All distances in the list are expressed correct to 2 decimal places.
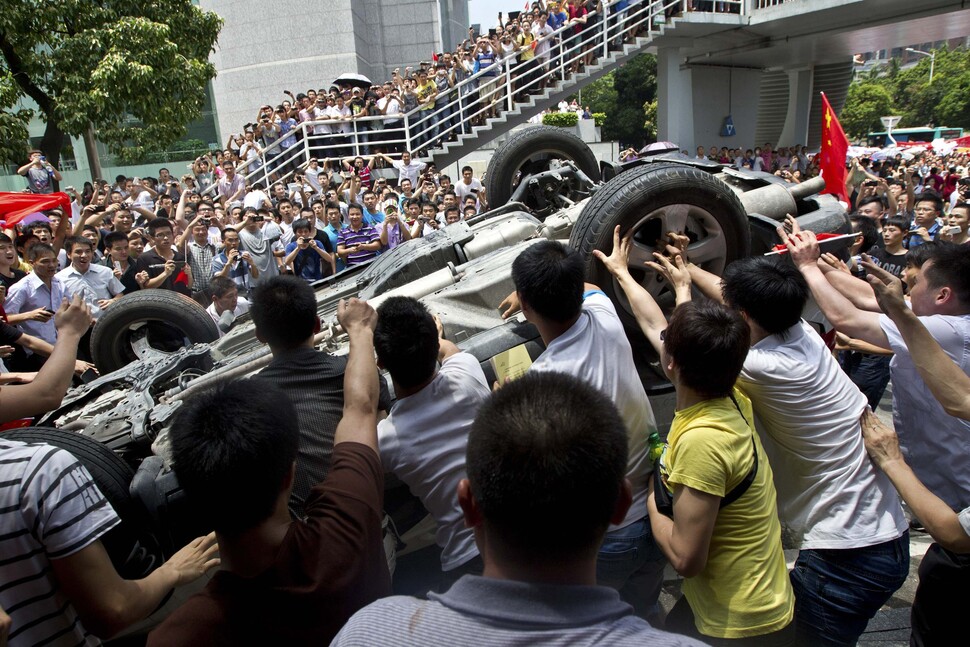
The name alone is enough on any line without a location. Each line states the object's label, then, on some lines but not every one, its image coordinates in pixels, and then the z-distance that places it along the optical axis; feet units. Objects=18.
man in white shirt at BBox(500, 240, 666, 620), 8.07
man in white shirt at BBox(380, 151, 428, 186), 43.60
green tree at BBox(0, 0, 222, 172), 46.21
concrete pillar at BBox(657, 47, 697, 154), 63.46
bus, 129.59
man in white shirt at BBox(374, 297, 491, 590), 7.44
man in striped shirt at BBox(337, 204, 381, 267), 23.18
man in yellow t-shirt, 6.38
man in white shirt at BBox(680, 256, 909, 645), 7.41
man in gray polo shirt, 3.39
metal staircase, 48.16
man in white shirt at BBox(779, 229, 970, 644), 7.73
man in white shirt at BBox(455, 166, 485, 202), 36.32
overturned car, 8.75
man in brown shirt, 4.77
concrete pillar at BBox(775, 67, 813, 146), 75.87
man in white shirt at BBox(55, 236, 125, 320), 19.01
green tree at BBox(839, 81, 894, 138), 166.20
